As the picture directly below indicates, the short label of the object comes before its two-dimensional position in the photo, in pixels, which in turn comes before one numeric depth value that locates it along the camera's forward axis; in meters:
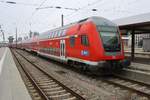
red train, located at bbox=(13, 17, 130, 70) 12.34
